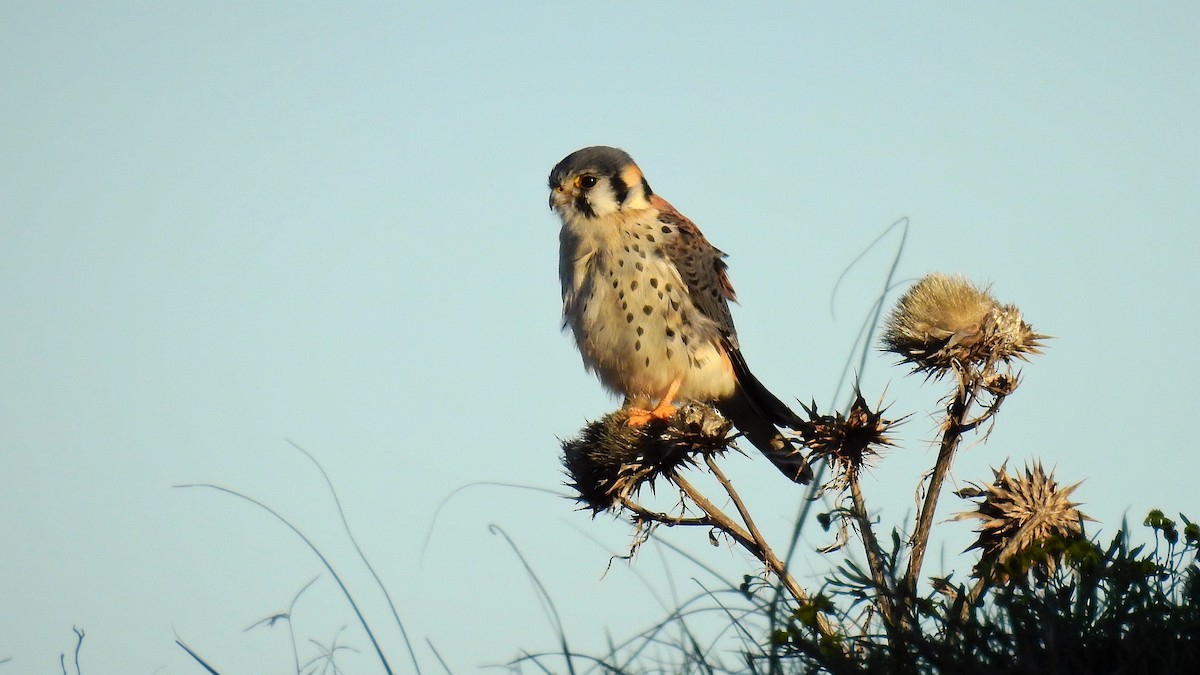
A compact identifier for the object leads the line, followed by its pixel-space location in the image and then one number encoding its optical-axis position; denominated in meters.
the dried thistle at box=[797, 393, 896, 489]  8.59
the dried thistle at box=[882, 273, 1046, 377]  8.98
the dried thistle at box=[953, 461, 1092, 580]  7.91
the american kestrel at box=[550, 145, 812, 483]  11.37
